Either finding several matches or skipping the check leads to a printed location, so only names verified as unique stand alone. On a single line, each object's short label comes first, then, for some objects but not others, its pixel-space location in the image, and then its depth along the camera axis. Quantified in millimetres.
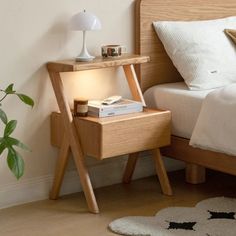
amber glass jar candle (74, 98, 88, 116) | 3871
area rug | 3462
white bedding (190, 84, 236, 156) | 3741
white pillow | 4255
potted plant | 3051
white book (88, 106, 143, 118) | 3874
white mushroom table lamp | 3861
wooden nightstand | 3763
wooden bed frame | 4189
